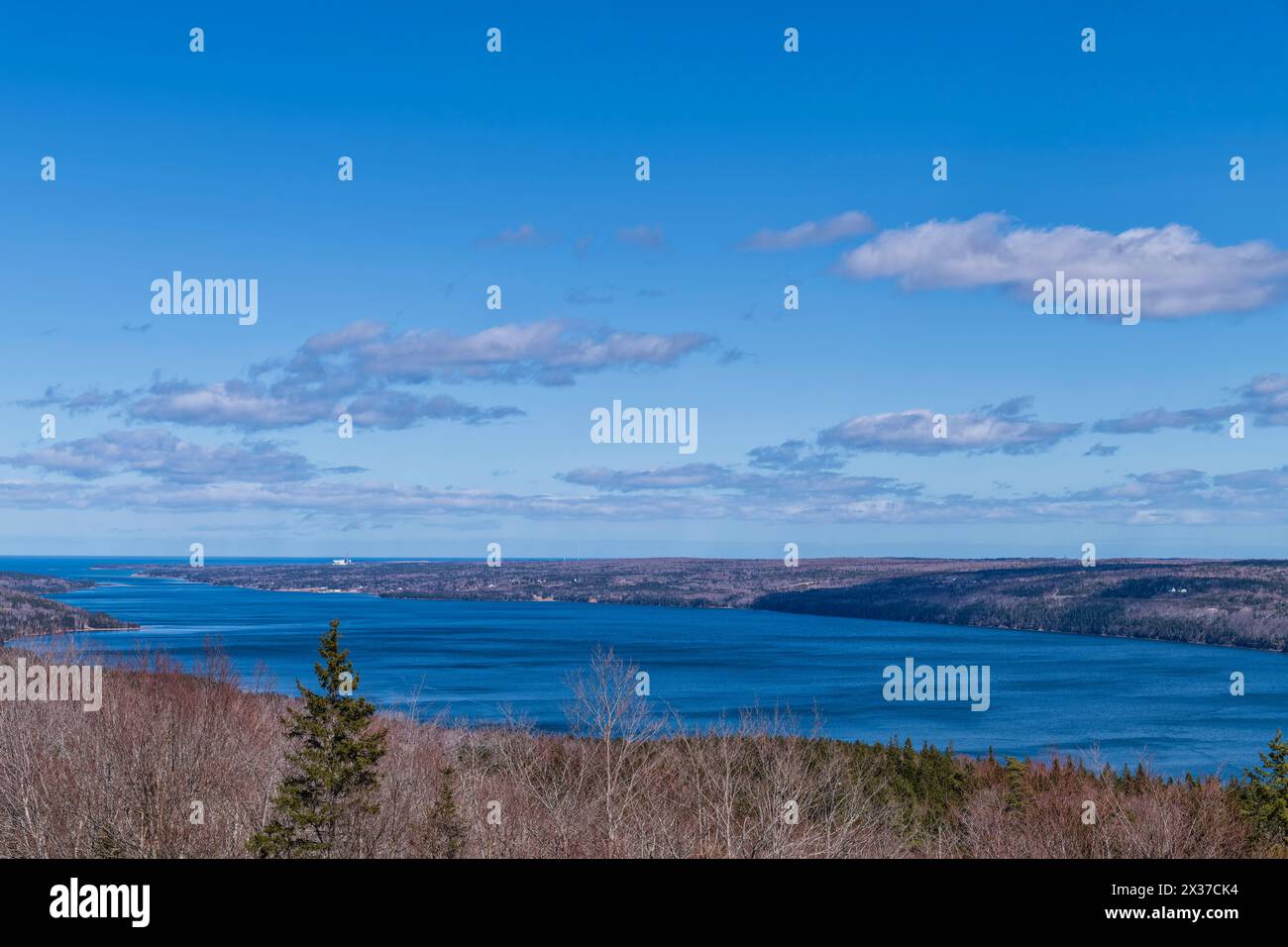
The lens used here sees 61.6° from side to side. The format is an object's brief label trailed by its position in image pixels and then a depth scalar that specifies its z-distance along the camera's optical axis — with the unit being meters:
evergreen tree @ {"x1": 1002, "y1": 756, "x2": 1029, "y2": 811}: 38.38
